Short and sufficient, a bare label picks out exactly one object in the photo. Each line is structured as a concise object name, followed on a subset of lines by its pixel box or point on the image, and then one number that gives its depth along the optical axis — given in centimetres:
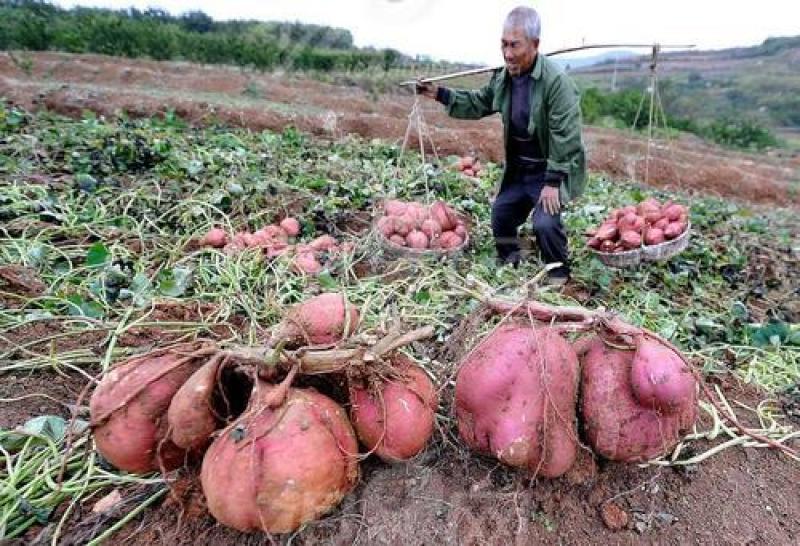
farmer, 344
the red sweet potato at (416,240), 376
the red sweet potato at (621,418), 169
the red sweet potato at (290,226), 396
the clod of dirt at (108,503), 166
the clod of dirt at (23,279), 274
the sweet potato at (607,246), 414
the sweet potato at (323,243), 367
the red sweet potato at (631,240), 403
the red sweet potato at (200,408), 150
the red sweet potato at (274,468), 140
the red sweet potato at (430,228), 384
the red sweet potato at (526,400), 166
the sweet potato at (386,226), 385
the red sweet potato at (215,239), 355
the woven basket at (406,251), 366
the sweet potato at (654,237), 404
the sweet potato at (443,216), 399
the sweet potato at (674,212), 415
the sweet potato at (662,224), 411
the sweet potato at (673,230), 404
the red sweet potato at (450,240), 388
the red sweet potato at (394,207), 401
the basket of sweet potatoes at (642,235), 400
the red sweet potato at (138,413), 155
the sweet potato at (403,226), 384
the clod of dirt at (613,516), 173
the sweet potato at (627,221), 414
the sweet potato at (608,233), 416
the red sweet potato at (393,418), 163
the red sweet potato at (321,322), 172
